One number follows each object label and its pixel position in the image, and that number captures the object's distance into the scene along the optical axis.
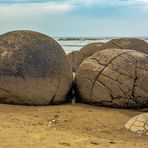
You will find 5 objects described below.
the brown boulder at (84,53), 13.35
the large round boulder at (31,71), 7.38
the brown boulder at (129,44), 10.91
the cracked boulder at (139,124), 5.88
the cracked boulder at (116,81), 7.62
